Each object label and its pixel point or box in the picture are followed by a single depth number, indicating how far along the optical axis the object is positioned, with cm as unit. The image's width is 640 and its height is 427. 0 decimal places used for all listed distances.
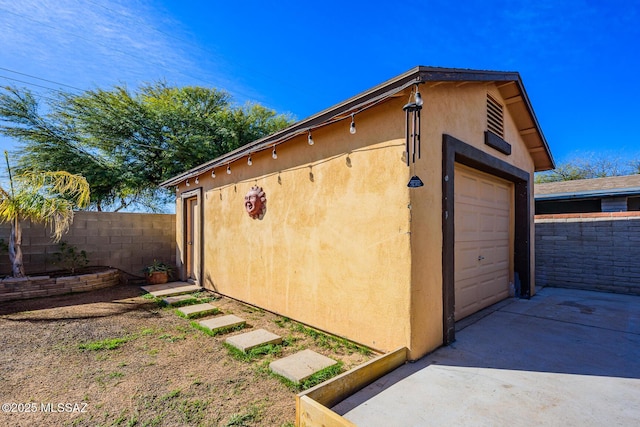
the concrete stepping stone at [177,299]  584
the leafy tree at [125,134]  1150
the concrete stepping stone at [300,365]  288
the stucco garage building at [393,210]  319
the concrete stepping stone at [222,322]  434
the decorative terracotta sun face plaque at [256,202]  529
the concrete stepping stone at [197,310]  511
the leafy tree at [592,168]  2027
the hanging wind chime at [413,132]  291
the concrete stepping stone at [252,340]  363
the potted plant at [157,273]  792
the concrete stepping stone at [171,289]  665
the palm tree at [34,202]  593
